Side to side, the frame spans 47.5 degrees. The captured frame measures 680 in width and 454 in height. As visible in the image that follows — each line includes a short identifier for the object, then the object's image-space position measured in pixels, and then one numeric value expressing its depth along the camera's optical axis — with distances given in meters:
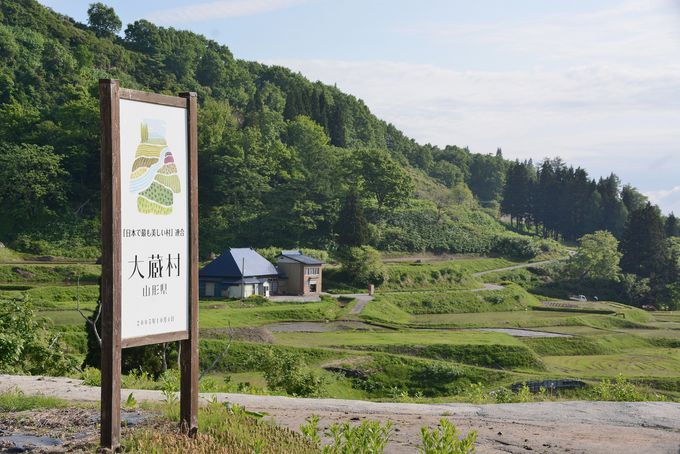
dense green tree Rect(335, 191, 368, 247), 70.00
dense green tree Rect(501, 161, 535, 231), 116.88
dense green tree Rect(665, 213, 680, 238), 107.88
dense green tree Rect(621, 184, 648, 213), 115.19
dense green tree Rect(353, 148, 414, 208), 82.88
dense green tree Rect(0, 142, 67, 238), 66.31
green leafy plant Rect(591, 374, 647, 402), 17.11
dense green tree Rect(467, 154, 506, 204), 153.75
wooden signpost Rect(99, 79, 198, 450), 8.84
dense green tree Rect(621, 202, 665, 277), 81.06
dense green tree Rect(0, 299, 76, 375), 17.98
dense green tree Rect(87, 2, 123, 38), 128.50
